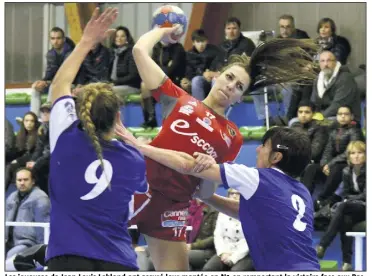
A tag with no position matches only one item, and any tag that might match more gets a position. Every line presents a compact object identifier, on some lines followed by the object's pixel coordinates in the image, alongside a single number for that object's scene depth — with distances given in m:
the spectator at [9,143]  13.52
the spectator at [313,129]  11.74
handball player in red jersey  7.26
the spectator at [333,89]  12.34
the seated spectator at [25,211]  11.11
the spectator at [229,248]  10.32
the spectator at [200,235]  10.77
